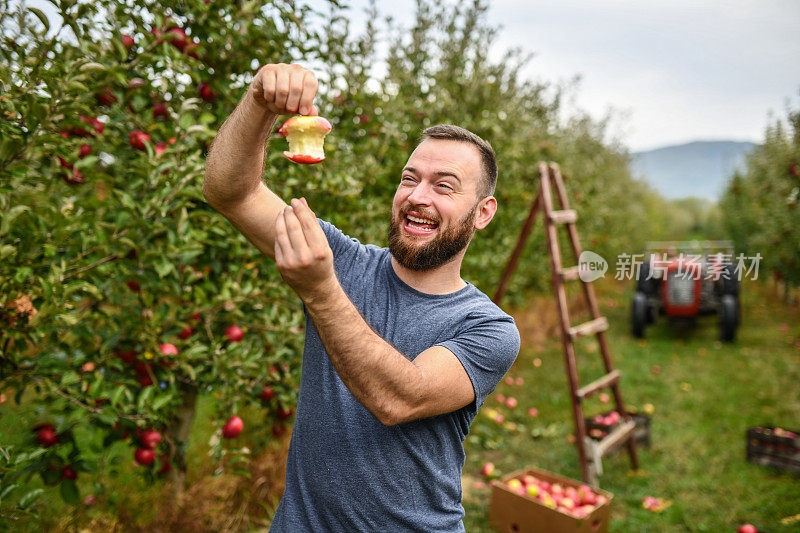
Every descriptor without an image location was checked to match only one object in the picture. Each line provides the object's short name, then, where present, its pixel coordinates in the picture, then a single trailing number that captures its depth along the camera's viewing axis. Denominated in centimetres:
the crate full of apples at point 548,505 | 359
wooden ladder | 442
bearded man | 118
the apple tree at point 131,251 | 179
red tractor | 969
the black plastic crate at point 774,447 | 484
